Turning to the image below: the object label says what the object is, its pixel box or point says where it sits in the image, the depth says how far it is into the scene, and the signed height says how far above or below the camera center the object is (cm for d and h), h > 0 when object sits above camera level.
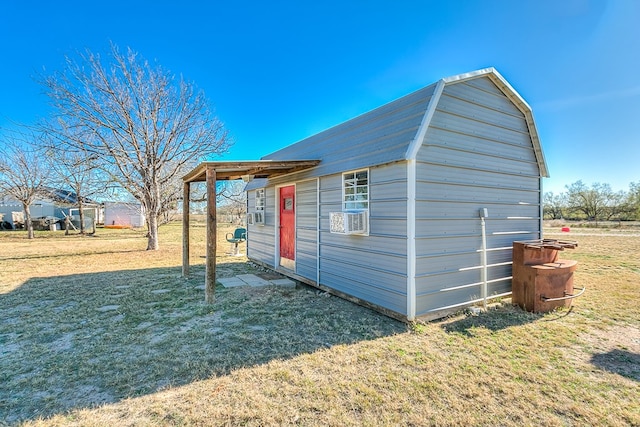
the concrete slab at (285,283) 600 -144
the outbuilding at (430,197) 399 +22
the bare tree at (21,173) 1575 +218
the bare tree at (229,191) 1296 +104
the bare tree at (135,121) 1071 +352
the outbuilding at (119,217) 2717 -33
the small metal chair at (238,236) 1063 -85
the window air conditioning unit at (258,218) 795 -15
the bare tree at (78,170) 1100 +175
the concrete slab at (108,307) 455 -144
